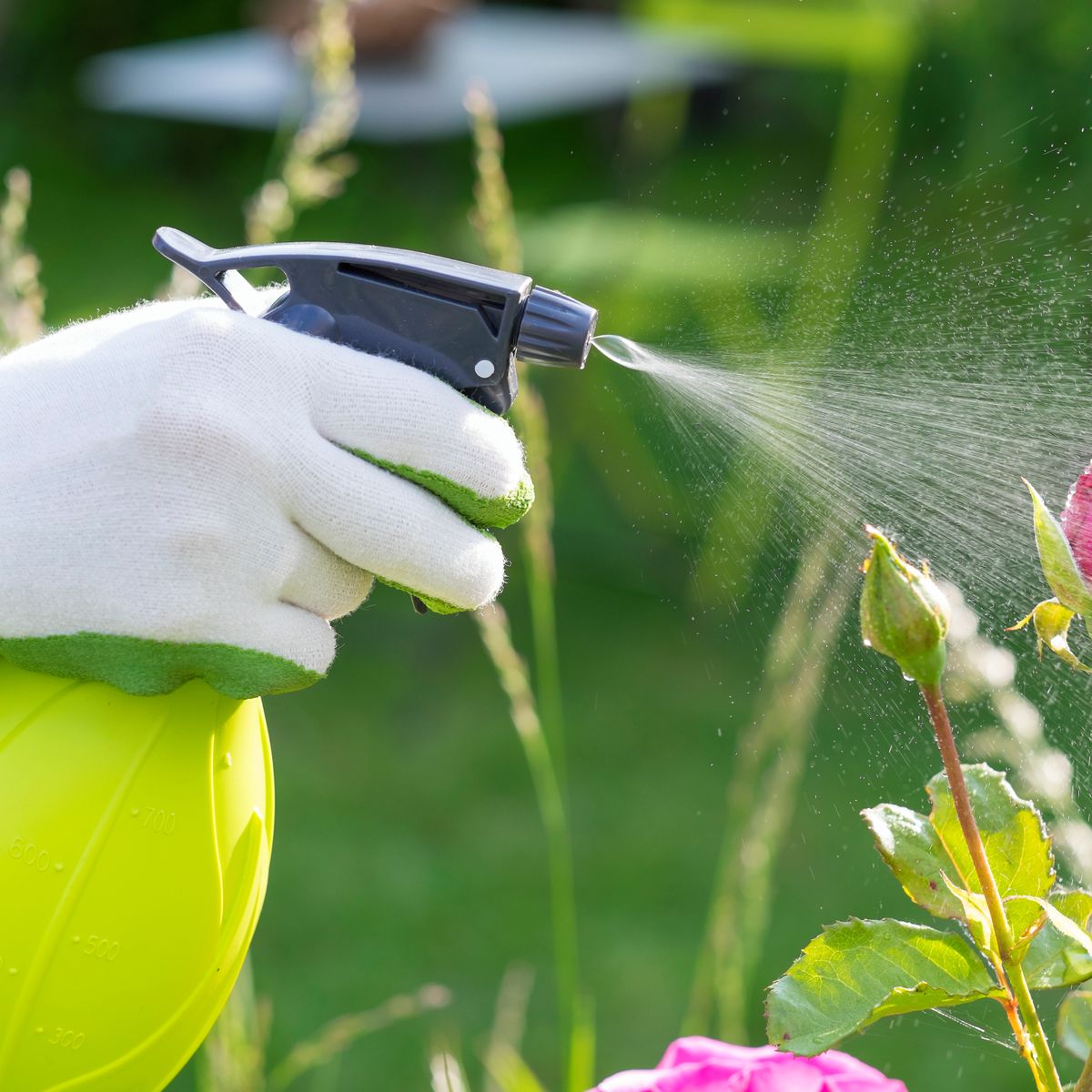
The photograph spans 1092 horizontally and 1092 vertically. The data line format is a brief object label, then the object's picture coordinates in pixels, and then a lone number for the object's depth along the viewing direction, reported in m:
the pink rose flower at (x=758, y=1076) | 1.24
